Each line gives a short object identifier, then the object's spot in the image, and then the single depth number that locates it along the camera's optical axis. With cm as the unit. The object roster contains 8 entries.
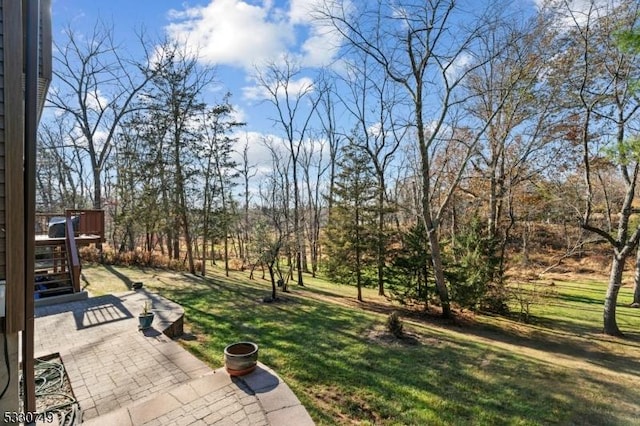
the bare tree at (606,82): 751
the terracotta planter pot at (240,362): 396
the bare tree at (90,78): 1523
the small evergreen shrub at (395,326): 694
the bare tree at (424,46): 828
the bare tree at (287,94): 1636
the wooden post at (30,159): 269
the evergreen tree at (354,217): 1145
